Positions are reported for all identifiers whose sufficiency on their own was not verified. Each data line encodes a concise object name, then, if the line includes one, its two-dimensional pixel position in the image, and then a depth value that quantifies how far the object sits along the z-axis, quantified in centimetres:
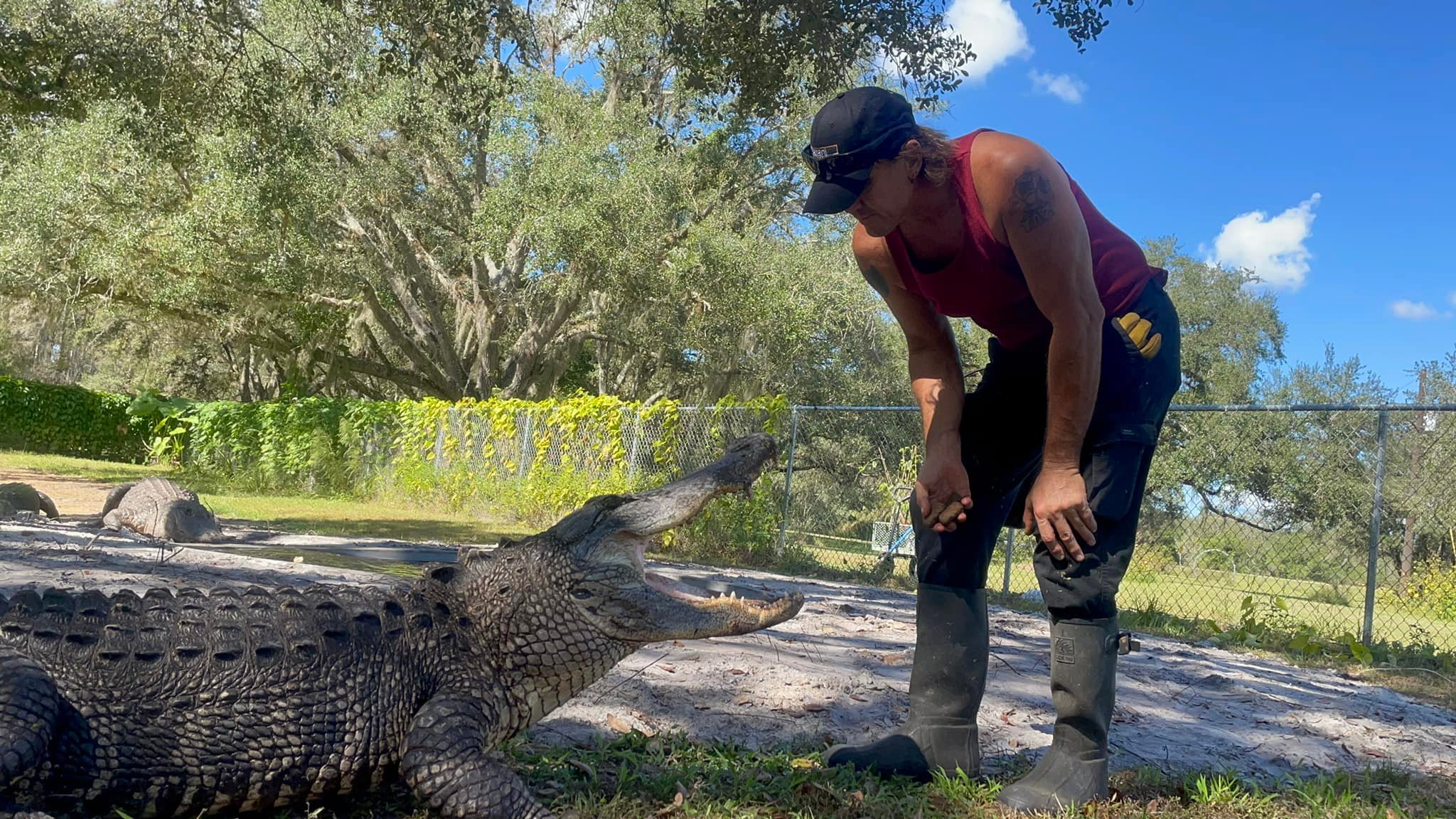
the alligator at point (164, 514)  793
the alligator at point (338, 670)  218
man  248
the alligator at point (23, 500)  872
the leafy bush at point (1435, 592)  750
